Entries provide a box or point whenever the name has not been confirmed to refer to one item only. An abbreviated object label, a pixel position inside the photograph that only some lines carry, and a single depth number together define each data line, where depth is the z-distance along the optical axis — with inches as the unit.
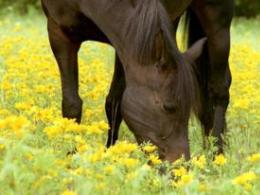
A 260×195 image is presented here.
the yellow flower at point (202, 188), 244.3
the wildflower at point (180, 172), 261.0
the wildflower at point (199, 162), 271.6
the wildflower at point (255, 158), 270.1
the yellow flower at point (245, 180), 239.9
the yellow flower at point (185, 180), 243.6
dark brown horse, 339.3
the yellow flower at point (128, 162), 250.7
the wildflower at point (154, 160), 270.2
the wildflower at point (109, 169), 237.4
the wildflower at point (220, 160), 282.7
